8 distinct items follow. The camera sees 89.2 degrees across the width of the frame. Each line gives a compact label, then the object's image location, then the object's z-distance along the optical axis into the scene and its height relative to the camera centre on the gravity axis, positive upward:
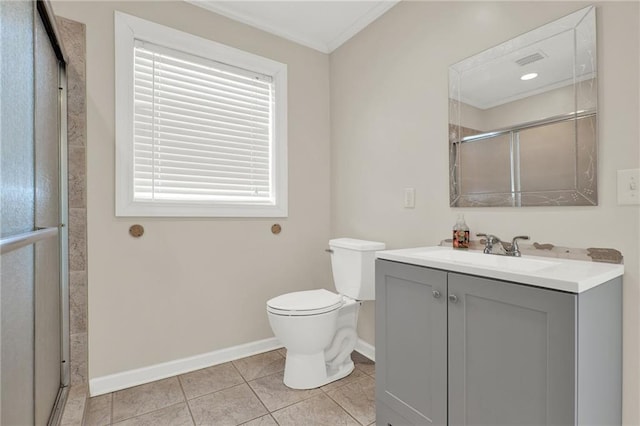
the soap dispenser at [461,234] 1.66 -0.11
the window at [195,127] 1.92 +0.58
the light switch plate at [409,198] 1.96 +0.09
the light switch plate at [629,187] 1.14 +0.09
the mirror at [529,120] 1.28 +0.42
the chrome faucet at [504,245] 1.44 -0.15
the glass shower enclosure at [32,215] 0.92 -0.01
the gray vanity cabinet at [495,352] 0.94 -0.47
